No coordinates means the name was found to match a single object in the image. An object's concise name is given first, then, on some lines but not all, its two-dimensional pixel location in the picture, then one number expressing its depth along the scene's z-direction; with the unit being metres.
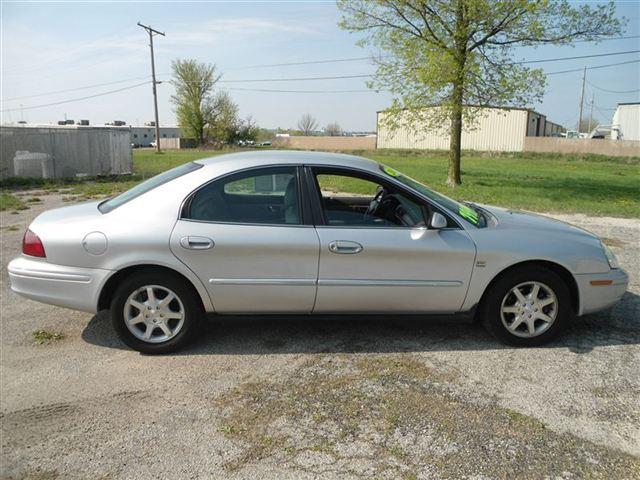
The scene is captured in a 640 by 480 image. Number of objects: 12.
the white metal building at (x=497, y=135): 46.38
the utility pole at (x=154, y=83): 45.69
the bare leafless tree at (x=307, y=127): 97.40
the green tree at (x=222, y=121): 64.69
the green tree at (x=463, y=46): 14.39
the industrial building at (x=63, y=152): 16.41
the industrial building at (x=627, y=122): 49.31
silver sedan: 3.66
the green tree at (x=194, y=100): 62.53
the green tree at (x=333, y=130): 98.62
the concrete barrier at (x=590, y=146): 35.30
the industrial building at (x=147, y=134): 88.11
